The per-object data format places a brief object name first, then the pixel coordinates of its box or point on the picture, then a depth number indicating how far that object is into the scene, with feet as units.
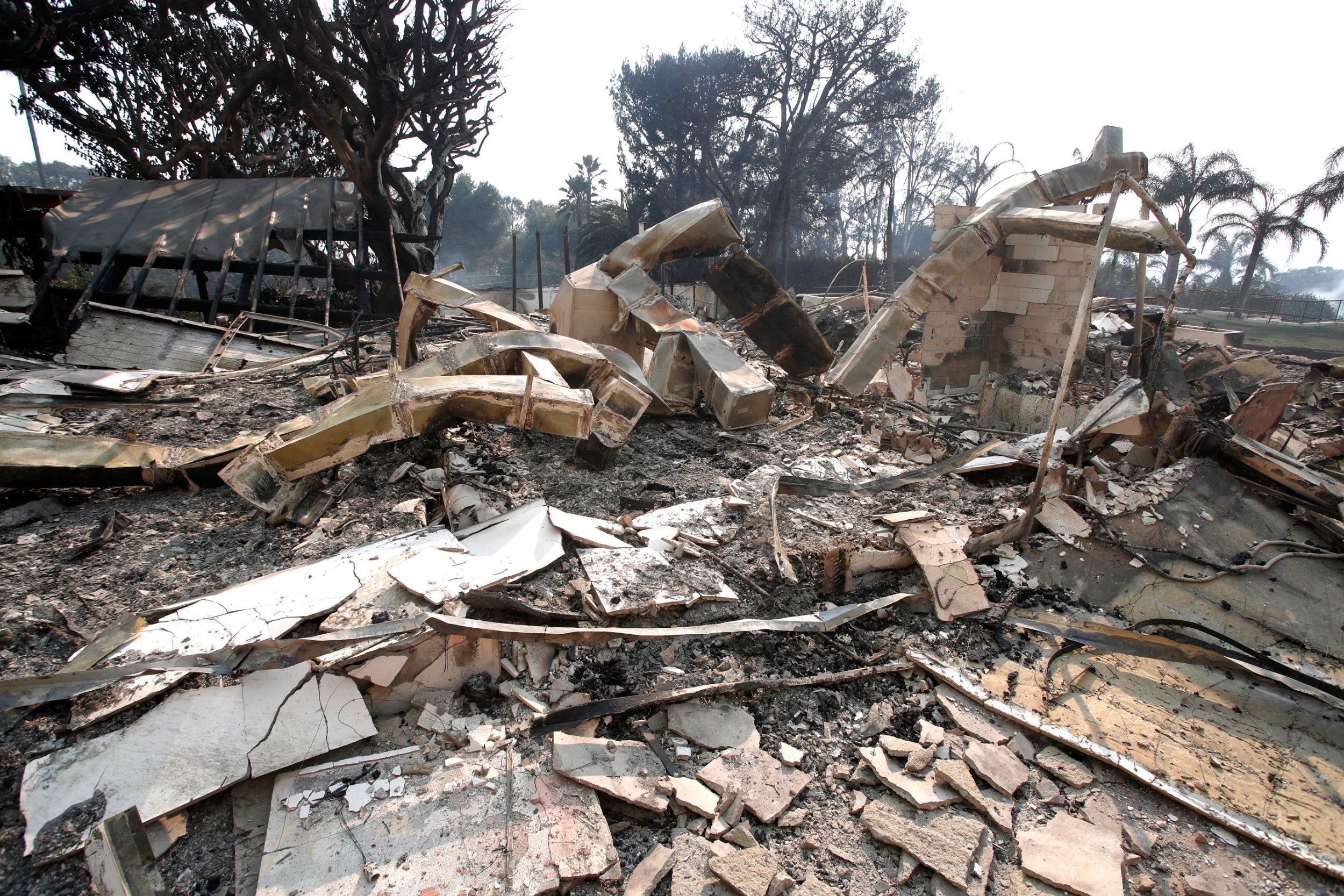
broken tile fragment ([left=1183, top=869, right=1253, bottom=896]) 6.95
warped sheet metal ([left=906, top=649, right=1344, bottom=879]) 8.20
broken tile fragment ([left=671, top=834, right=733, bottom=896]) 6.77
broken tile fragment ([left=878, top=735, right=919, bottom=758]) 8.75
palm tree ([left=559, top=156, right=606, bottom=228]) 142.82
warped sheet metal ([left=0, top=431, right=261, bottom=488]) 13.35
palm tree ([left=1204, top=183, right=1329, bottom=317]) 87.30
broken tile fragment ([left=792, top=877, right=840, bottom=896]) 6.91
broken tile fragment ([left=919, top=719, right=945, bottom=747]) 8.98
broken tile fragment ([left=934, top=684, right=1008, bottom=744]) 9.19
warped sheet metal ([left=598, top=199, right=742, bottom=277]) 25.26
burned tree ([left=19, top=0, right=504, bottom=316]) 39.09
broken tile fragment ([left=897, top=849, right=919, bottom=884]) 7.05
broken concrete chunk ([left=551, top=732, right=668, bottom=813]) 7.82
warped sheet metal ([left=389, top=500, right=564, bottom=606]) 10.76
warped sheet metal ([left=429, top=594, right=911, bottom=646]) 9.19
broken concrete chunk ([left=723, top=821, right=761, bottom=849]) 7.34
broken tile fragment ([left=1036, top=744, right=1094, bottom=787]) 8.48
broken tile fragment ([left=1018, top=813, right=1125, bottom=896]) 6.97
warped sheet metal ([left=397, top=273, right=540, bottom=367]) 19.63
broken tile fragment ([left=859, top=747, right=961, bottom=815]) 7.93
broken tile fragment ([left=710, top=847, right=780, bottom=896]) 6.71
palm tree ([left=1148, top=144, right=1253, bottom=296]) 93.30
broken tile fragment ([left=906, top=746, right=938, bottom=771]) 8.44
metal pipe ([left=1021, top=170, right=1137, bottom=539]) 13.03
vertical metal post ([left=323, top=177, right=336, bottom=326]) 33.63
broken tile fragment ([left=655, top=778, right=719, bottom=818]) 7.68
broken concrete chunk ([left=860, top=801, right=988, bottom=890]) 7.10
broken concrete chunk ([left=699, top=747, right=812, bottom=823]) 7.88
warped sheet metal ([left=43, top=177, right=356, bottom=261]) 32.35
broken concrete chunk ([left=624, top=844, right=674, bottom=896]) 6.72
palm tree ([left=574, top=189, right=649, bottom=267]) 86.69
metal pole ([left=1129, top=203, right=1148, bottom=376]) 20.15
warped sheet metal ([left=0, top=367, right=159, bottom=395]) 19.97
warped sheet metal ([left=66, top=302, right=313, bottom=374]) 24.31
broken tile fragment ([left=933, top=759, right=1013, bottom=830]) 7.75
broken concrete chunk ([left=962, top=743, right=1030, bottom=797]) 8.21
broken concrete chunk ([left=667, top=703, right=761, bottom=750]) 8.95
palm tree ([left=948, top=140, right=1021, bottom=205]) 90.19
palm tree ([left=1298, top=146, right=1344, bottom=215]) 79.05
